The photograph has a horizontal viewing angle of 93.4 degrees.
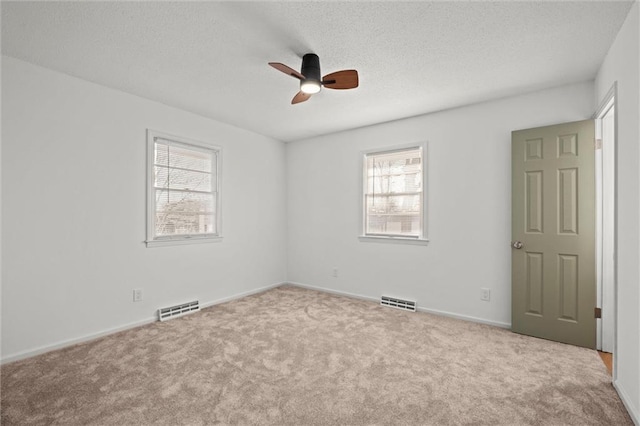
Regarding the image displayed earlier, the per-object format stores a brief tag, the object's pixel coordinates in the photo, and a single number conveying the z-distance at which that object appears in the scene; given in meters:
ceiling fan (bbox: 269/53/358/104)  2.36
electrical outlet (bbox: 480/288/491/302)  3.46
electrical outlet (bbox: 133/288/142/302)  3.38
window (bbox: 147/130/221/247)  3.58
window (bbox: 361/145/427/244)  4.05
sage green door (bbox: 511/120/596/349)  2.82
